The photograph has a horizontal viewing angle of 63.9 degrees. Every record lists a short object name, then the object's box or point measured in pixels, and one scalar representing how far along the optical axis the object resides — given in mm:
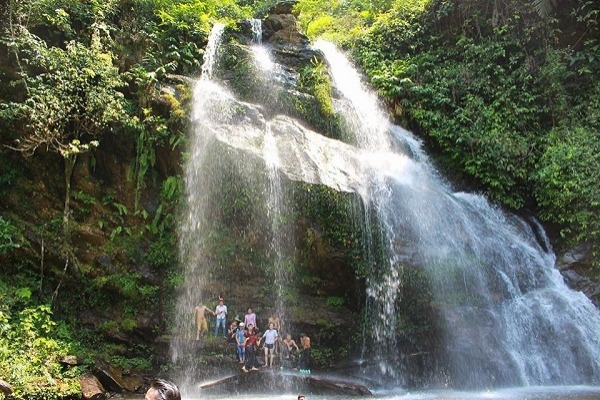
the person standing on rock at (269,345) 11289
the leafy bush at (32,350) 8602
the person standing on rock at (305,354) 11406
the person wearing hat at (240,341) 11281
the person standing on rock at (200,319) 11641
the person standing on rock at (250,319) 11508
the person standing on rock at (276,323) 11430
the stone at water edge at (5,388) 8028
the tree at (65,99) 11430
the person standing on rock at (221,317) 11648
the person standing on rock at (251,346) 11219
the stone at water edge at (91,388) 9070
